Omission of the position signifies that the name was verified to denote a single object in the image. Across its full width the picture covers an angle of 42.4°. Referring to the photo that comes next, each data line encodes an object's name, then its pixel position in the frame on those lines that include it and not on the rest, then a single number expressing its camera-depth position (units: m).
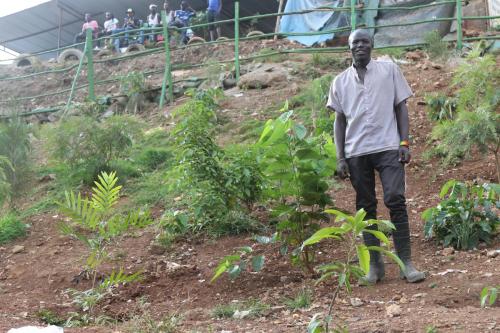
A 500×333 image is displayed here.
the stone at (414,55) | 10.37
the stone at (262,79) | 10.46
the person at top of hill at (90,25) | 16.44
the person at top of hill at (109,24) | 16.16
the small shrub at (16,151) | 6.69
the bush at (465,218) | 4.47
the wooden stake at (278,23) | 13.72
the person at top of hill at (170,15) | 14.93
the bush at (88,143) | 7.22
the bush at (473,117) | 5.25
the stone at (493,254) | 4.27
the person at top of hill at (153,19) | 14.96
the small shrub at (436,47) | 9.93
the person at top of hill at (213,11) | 14.17
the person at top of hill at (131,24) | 15.13
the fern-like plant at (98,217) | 3.78
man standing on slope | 3.93
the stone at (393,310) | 3.23
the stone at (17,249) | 5.75
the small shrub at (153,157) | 8.02
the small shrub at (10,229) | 6.01
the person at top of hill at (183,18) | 14.52
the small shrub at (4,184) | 5.71
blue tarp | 12.44
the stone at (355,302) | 3.59
